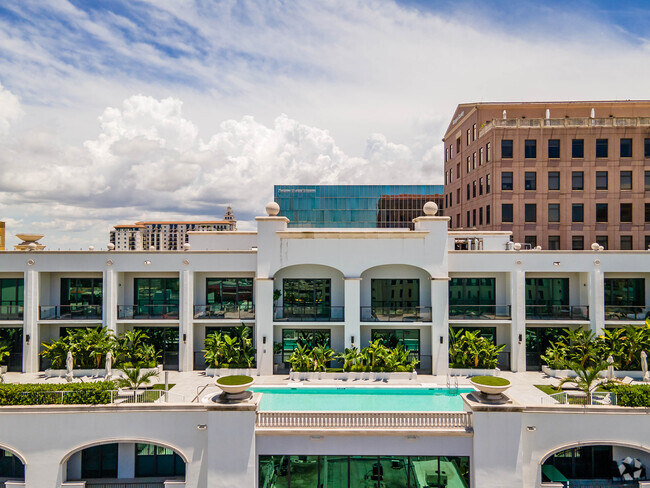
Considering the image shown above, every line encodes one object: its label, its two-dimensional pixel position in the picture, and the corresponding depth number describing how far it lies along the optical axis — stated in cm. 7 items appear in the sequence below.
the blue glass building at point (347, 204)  7944
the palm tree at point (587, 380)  1596
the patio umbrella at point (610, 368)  2072
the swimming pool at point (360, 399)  1812
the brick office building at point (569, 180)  3188
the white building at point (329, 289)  2380
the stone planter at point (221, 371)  2302
